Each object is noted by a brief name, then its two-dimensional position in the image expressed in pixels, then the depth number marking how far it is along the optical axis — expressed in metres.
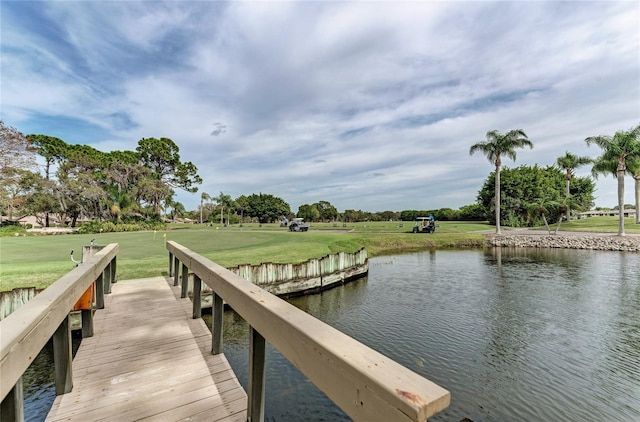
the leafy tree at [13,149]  27.03
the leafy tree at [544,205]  30.17
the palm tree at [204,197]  65.54
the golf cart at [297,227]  33.00
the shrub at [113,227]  29.53
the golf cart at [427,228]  31.94
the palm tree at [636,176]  25.11
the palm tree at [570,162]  41.16
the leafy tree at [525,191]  42.69
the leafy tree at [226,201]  70.15
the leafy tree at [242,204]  74.92
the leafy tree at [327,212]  80.88
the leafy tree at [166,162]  48.91
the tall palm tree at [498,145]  29.97
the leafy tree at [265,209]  79.81
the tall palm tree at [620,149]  24.56
